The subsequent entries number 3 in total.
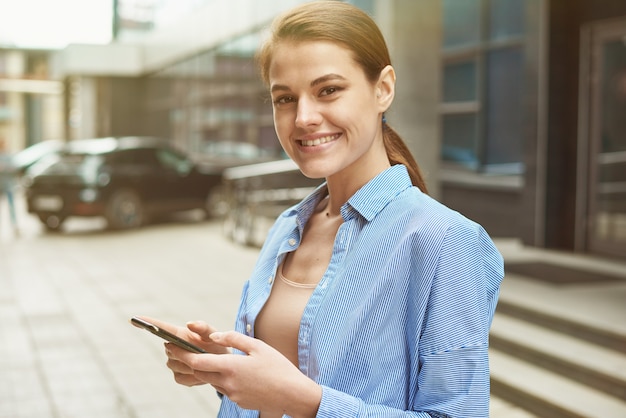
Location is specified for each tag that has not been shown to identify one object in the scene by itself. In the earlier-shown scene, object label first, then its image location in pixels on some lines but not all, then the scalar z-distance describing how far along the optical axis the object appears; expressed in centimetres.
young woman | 131
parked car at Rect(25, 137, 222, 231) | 1422
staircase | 477
